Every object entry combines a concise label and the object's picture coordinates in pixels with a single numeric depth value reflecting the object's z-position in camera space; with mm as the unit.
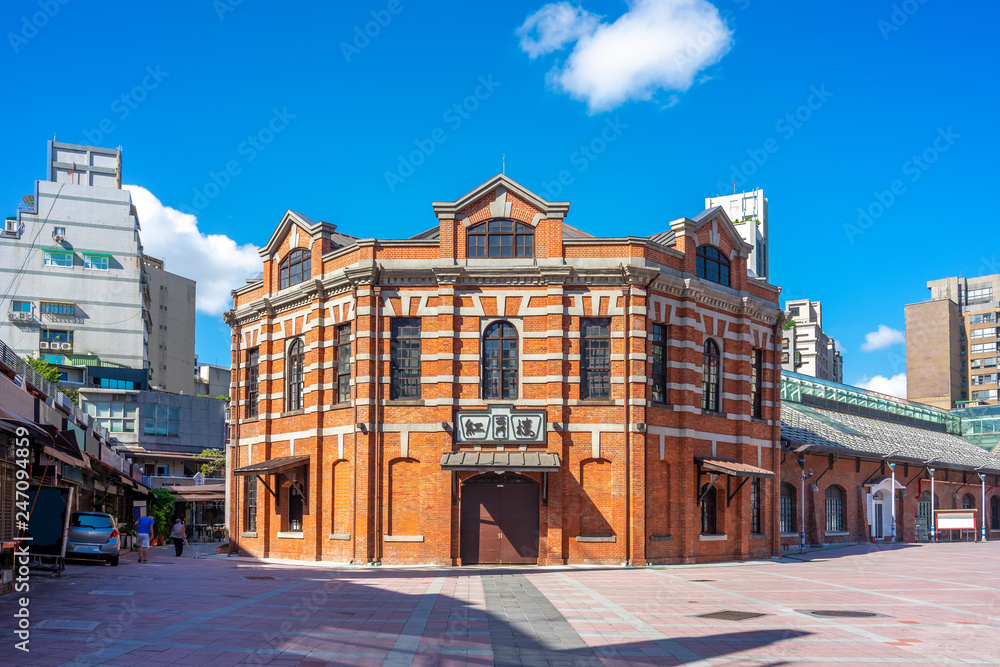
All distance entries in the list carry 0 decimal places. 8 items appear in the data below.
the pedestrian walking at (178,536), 35406
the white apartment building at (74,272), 78688
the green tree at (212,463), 72250
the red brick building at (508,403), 28656
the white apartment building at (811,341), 136288
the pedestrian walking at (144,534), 30138
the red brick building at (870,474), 40562
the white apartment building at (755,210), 144500
